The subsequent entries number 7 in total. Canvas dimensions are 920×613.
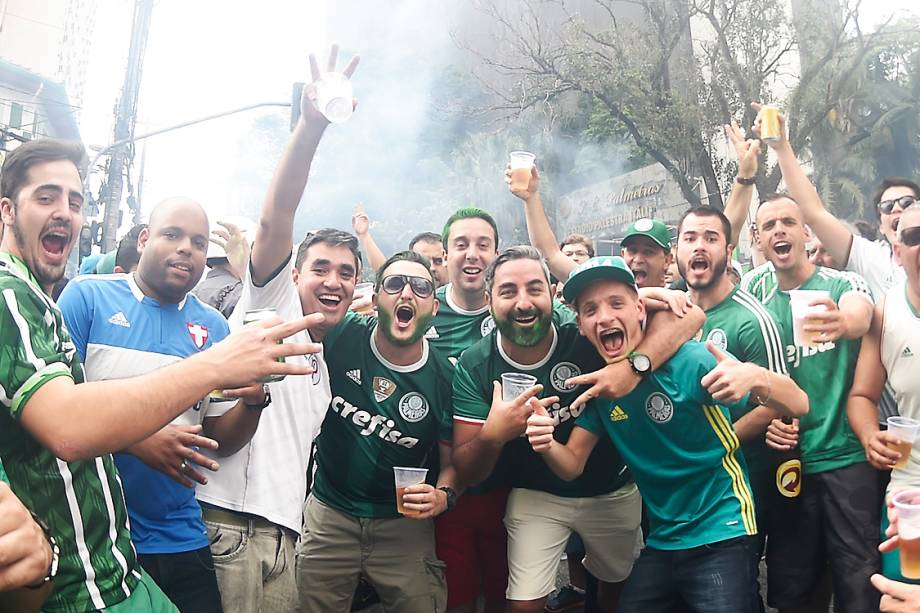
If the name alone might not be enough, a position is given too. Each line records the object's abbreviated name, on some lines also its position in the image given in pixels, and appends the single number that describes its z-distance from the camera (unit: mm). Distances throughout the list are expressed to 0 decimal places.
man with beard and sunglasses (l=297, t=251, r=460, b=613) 3277
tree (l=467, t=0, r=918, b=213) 18219
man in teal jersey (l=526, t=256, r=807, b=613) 2715
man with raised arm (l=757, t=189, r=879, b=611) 3135
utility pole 10430
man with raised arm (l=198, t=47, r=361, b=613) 2861
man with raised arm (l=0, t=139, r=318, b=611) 1586
